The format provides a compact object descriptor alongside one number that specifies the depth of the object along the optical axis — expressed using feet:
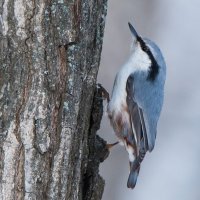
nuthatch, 26.76
